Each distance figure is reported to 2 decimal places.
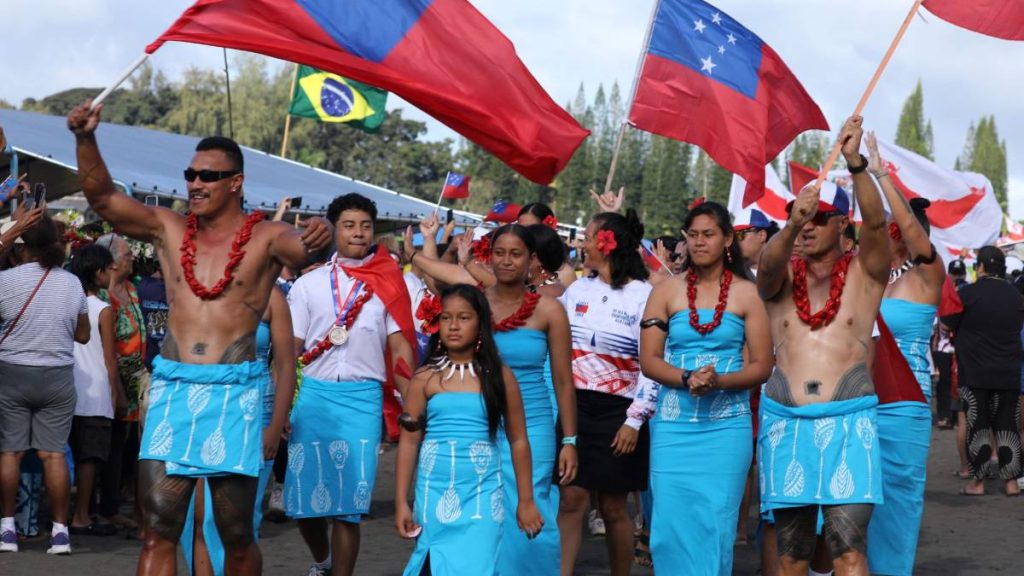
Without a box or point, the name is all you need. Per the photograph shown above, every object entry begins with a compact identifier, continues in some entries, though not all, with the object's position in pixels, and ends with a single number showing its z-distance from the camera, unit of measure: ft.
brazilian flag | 85.51
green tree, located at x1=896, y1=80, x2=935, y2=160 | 552.82
